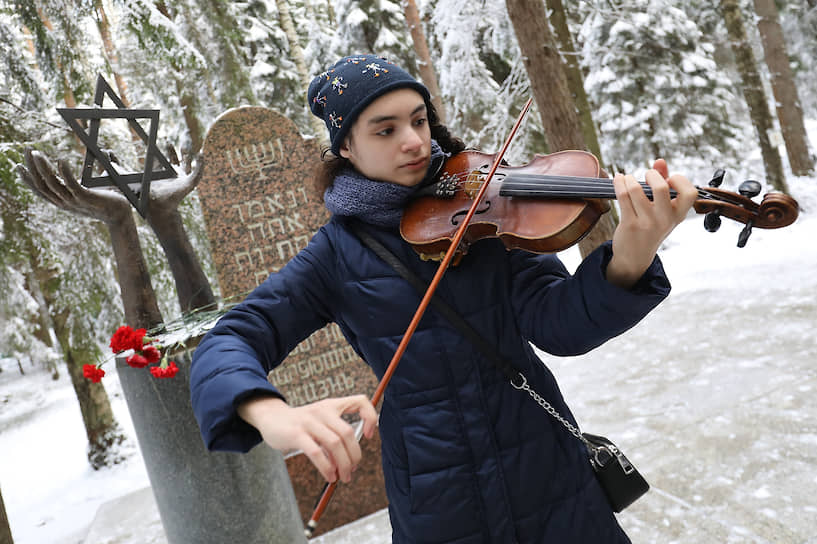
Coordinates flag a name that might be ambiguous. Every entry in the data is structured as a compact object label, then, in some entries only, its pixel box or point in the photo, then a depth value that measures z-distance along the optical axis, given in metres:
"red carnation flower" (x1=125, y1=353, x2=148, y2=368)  2.65
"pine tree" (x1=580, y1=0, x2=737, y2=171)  11.81
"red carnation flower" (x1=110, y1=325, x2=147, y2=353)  2.63
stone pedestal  2.88
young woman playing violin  1.33
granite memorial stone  3.85
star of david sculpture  2.75
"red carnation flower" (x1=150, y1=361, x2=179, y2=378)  2.60
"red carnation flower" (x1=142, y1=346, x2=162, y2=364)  2.70
